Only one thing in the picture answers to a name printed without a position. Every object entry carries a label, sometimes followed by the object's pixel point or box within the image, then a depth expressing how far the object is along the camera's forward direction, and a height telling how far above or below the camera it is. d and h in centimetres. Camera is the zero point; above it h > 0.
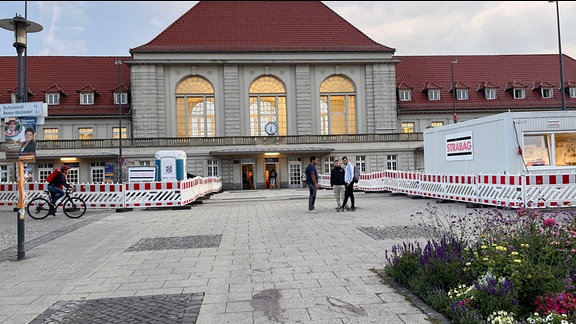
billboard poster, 841 +90
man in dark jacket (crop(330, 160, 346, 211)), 1544 -23
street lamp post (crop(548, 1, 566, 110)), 2548 +732
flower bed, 412 -116
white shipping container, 1568 +96
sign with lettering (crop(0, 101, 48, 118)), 842 +144
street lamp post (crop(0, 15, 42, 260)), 831 +281
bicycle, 1581 -101
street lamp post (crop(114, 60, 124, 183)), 3811 +161
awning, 4375 +249
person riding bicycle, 1590 -20
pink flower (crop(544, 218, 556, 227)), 518 -68
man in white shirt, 1548 -34
